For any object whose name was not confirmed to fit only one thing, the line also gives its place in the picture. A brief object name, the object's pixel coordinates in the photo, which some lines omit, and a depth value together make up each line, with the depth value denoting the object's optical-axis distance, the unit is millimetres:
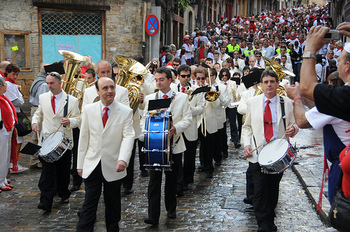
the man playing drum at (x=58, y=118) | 7695
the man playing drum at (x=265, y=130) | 6172
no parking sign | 18953
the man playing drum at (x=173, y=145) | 6602
